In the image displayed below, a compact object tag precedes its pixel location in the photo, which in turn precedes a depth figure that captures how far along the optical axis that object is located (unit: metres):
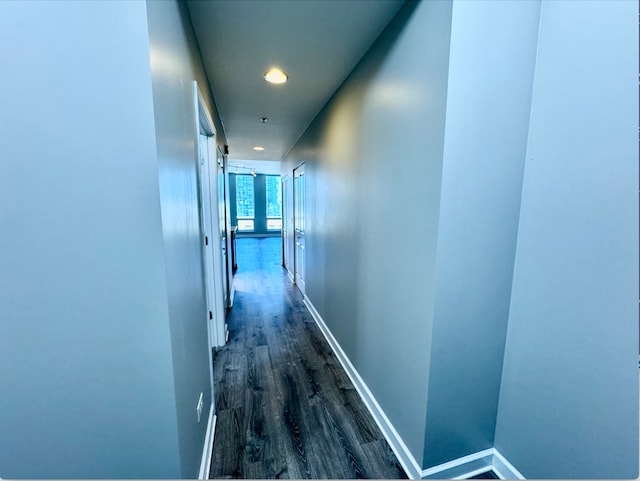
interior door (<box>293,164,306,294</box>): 4.12
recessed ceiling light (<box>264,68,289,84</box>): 1.98
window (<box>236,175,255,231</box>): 10.78
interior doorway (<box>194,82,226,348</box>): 2.25
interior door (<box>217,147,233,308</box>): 3.03
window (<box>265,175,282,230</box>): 11.22
